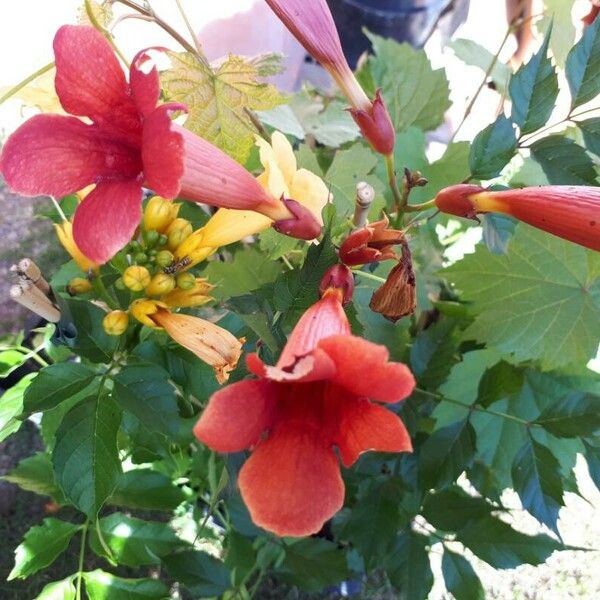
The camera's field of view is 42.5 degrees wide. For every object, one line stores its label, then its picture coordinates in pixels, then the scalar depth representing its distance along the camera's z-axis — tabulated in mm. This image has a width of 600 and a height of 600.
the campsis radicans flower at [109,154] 170
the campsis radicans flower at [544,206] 183
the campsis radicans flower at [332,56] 203
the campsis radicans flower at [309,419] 153
